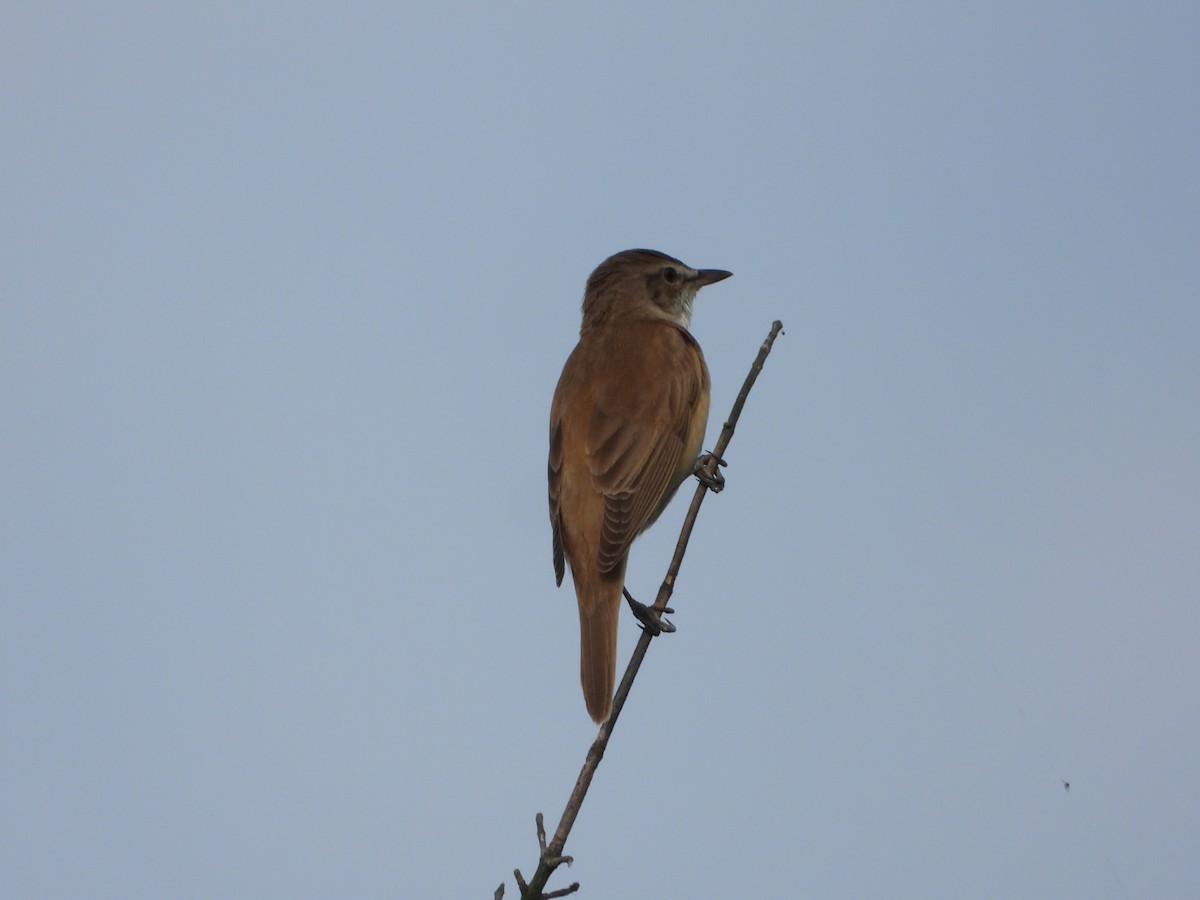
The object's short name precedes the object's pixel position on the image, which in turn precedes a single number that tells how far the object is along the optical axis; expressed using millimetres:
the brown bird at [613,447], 11406
